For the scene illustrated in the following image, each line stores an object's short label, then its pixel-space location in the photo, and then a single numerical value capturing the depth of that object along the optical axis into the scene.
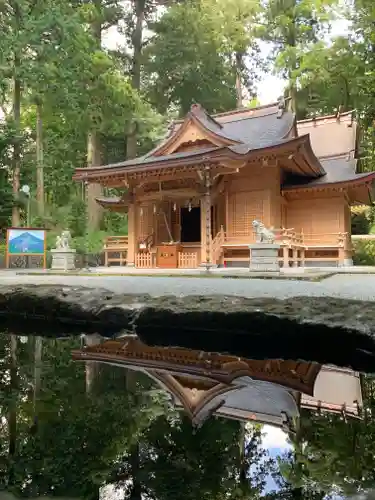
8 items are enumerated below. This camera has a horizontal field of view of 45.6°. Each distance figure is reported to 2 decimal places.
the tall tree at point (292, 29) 22.73
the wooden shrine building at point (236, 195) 13.27
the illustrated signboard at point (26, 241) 13.13
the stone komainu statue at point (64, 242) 13.80
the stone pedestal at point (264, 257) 10.38
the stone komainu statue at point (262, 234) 10.70
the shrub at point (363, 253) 18.71
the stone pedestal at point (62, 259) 13.51
